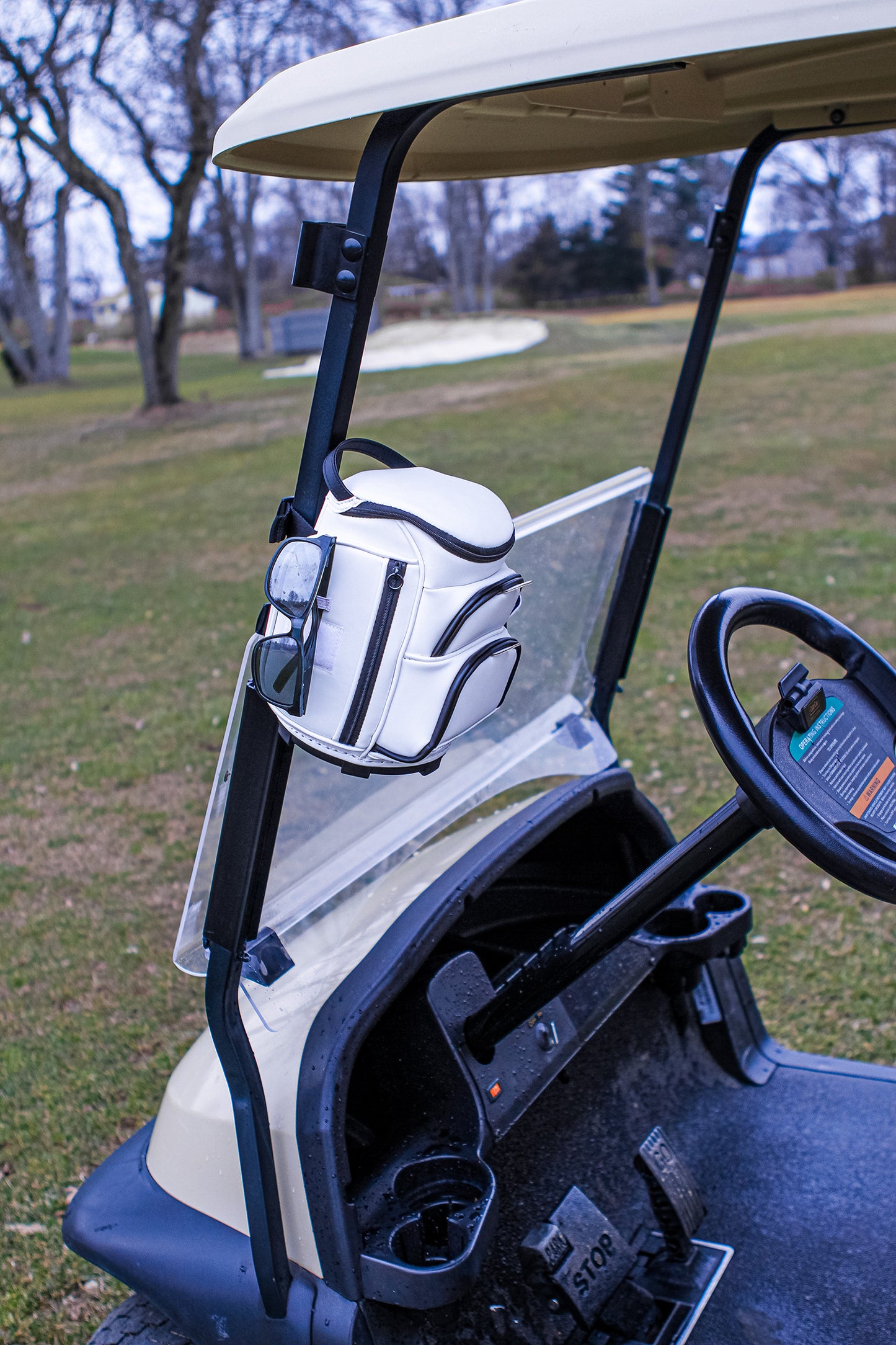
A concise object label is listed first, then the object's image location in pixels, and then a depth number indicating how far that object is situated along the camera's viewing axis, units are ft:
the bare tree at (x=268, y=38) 52.26
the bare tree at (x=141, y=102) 47.88
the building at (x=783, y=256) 117.39
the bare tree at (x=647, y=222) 101.71
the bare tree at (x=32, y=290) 97.14
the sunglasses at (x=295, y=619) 3.58
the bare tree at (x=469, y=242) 90.94
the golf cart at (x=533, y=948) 3.74
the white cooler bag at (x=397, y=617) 3.60
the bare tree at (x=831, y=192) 98.99
